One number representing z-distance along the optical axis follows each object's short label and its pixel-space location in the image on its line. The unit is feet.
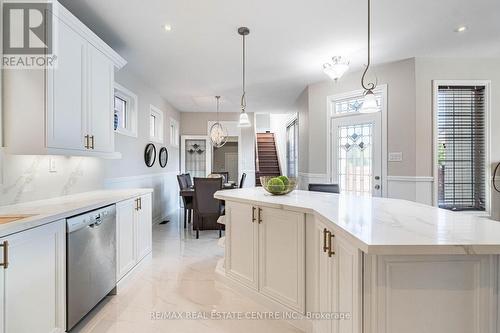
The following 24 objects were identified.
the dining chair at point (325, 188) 11.32
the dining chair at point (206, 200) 14.39
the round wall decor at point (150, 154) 15.99
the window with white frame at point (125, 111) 12.77
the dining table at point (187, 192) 15.84
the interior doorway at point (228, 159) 26.53
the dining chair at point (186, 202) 16.58
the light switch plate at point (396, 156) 13.14
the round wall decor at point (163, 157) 19.03
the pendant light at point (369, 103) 7.75
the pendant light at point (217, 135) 22.52
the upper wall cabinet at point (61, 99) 6.28
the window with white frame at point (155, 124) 17.49
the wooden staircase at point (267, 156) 32.14
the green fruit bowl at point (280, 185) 7.91
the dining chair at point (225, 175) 22.39
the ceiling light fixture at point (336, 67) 10.06
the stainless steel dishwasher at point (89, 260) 5.96
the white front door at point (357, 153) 13.96
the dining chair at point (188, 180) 19.49
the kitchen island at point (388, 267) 3.47
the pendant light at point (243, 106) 9.75
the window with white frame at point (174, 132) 22.64
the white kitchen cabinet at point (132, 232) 8.45
